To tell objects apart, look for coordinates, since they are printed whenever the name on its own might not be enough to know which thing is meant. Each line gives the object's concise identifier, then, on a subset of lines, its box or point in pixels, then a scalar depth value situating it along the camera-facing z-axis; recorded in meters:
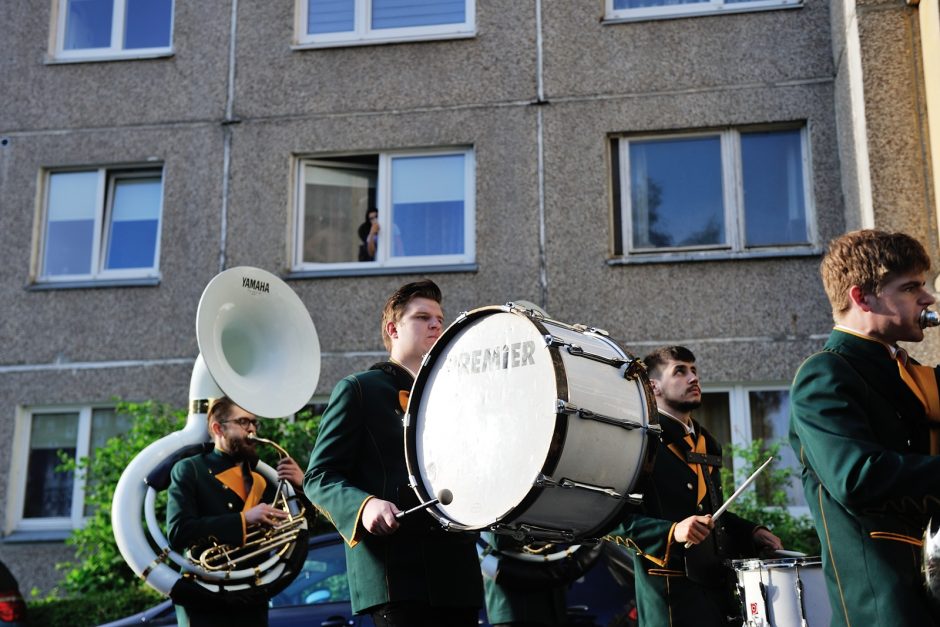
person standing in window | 12.59
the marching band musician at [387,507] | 3.94
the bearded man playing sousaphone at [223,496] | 6.04
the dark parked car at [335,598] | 6.74
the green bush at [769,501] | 9.77
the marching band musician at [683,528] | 4.94
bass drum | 3.55
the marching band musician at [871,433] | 2.94
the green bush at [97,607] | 9.82
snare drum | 4.19
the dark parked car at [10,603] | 8.29
